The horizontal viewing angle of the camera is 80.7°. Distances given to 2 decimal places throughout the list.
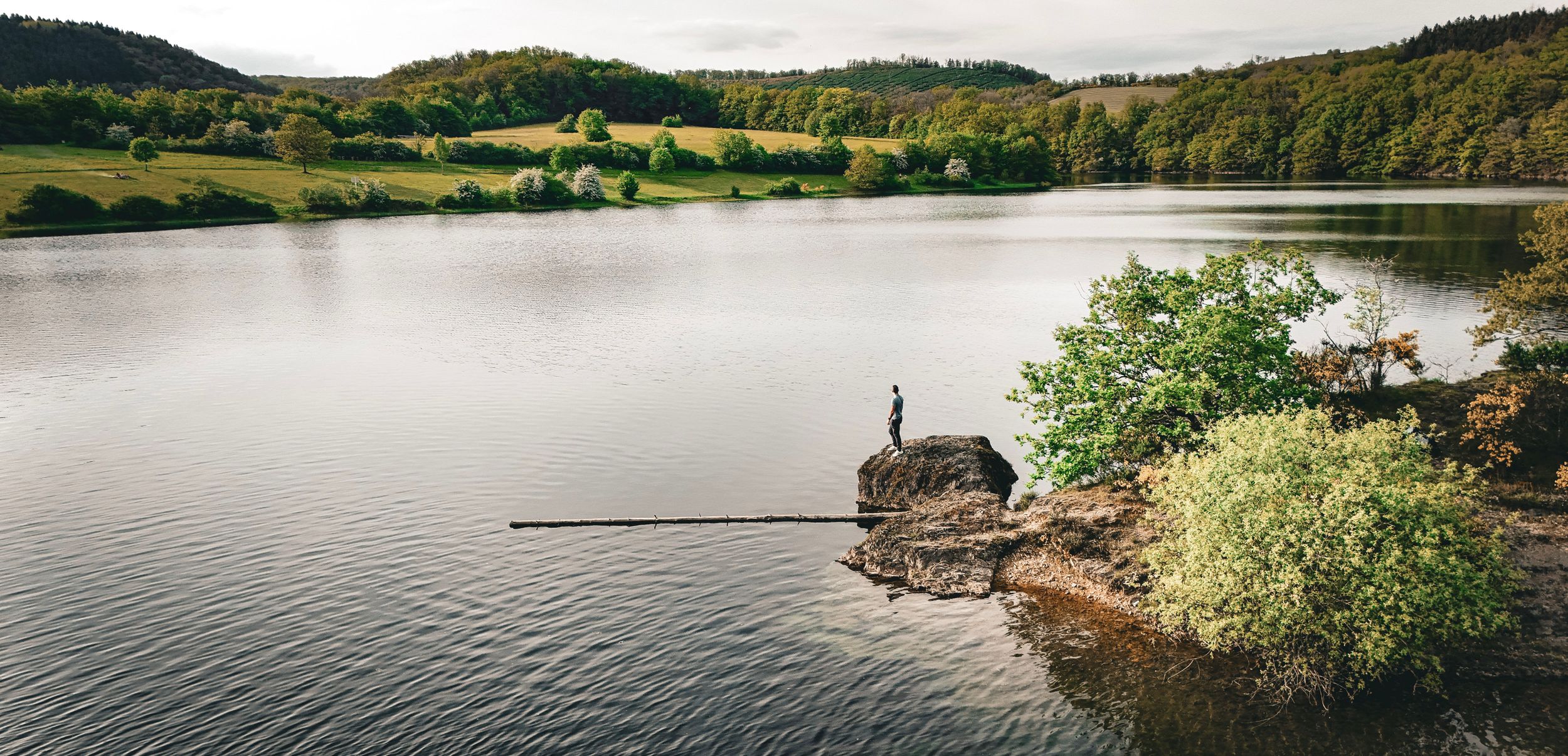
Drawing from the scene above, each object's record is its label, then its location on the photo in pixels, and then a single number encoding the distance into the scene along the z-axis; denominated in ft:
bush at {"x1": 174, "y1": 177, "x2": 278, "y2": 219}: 441.68
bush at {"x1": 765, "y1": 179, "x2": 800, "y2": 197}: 623.36
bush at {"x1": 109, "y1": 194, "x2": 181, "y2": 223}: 419.74
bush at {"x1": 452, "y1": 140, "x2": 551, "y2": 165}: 598.75
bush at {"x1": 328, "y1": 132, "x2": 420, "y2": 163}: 567.18
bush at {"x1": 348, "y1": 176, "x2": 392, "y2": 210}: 485.97
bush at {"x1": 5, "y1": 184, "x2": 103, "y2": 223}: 393.70
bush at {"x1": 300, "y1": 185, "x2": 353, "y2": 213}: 471.21
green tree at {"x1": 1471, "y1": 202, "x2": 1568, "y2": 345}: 137.39
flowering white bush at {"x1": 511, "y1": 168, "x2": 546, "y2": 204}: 533.14
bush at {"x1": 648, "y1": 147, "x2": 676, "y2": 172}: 620.08
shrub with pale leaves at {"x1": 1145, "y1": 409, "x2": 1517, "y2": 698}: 65.62
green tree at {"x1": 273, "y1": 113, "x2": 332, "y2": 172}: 522.88
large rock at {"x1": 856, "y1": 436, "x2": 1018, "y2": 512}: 107.24
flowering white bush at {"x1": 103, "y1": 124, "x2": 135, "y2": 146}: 509.35
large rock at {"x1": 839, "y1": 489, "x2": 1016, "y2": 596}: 89.04
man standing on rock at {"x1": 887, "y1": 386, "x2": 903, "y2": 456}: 114.01
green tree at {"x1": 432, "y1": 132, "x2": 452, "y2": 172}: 576.20
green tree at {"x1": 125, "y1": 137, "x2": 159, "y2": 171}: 471.21
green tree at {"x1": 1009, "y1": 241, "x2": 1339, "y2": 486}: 99.25
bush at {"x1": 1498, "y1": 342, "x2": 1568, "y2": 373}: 130.93
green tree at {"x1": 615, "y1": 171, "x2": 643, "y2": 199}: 552.41
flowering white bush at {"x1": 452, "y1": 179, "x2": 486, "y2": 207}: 505.25
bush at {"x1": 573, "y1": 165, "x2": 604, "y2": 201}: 549.54
